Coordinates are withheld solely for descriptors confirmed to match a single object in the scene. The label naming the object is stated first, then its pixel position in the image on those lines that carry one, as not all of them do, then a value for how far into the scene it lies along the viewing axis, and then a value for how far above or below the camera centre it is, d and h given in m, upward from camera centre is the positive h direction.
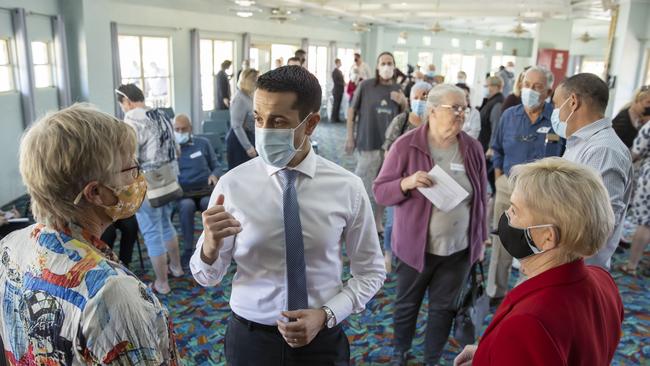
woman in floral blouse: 1.01 -0.43
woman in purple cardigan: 2.51 -0.65
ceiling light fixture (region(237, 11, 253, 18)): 10.30 +1.50
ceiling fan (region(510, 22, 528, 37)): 11.24 +1.47
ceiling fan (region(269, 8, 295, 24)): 10.88 +1.60
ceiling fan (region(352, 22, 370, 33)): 14.83 +1.82
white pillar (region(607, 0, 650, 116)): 9.57 +0.99
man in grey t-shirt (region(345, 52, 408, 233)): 4.84 -0.25
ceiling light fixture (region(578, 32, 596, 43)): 17.45 +2.09
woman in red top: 1.17 -0.51
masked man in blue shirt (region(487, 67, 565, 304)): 3.40 -0.35
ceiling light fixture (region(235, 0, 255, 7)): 8.26 +1.39
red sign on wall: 13.39 +0.91
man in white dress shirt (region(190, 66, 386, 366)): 1.55 -0.52
